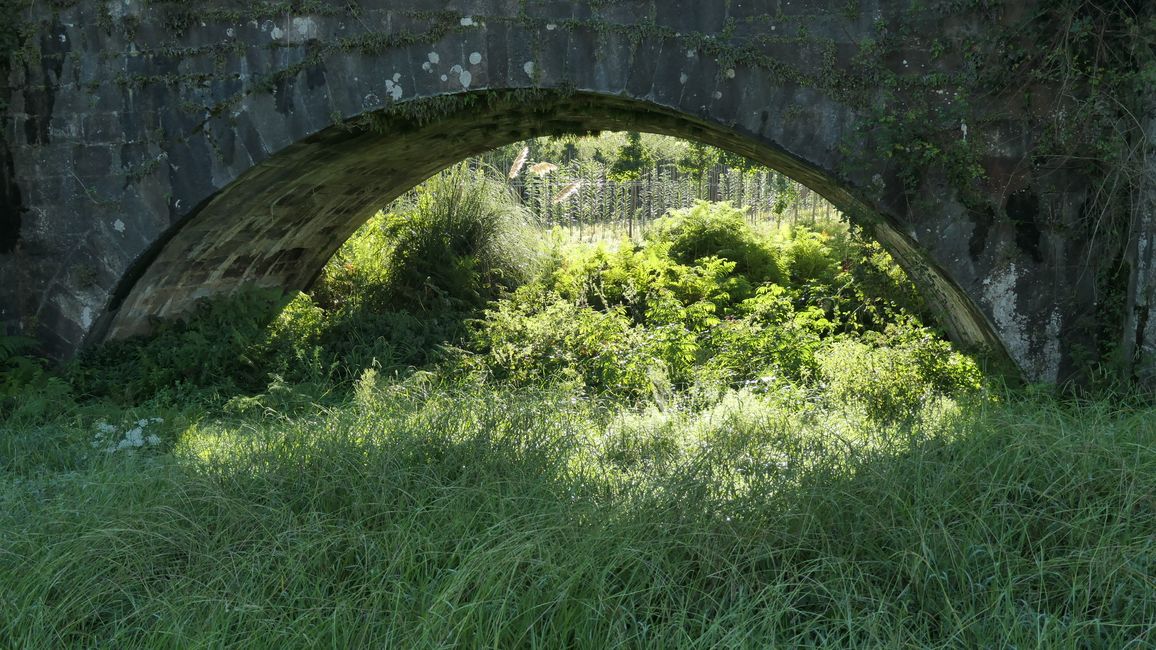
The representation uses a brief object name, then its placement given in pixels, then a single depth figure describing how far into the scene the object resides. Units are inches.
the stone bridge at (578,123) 203.6
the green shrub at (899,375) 202.8
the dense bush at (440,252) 375.9
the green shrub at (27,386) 221.8
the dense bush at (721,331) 216.5
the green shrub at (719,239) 410.3
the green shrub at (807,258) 404.2
